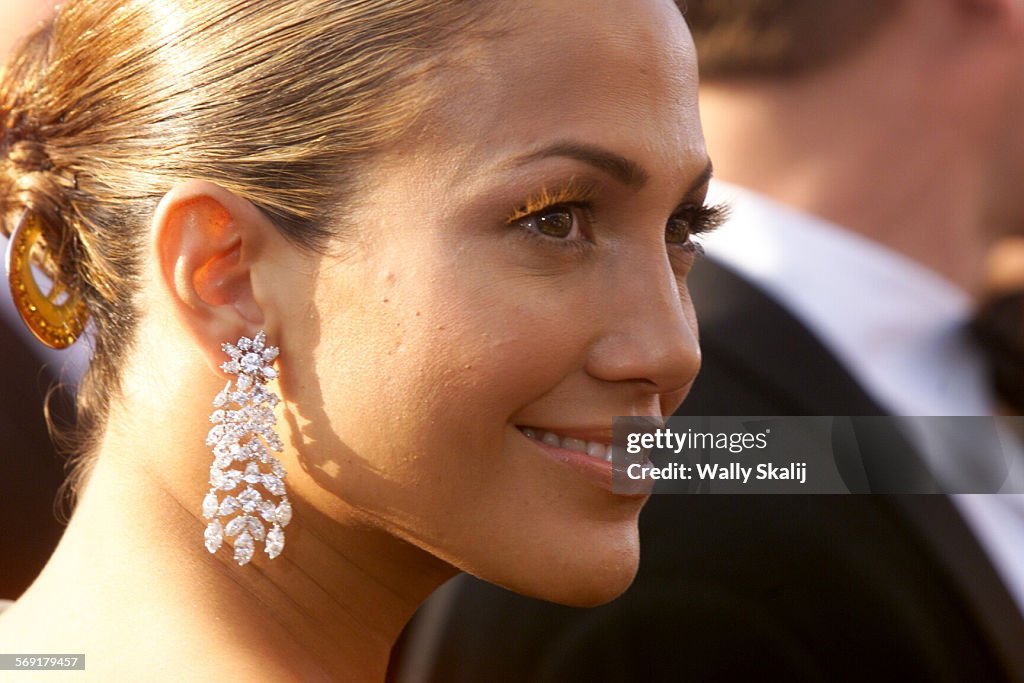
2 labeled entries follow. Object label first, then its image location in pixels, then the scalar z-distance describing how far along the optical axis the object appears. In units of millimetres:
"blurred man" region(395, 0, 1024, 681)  2018
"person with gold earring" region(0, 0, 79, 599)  2193
